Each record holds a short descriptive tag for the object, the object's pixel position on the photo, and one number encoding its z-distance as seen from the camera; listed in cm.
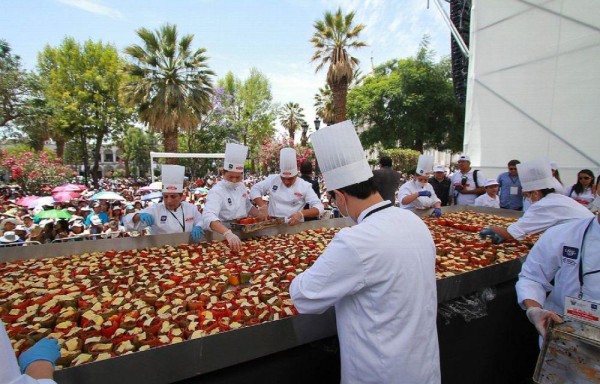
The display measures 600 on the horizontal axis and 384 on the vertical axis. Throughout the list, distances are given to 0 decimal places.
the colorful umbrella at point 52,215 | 793
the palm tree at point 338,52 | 1902
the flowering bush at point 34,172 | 1659
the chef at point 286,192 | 438
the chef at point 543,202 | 271
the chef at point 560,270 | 164
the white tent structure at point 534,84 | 836
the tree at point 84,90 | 2292
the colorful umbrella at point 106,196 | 1016
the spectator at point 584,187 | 550
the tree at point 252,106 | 3728
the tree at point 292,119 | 4706
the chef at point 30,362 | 93
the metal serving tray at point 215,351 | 124
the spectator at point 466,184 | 641
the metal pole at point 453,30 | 1289
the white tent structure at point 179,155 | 1353
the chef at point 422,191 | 516
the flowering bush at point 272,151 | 3706
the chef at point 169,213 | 361
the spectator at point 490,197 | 595
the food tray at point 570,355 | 134
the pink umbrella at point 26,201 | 1034
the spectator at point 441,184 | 640
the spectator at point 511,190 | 581
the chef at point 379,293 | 132
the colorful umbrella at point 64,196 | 1077
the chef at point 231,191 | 383
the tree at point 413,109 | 2514
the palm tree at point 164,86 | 1769
